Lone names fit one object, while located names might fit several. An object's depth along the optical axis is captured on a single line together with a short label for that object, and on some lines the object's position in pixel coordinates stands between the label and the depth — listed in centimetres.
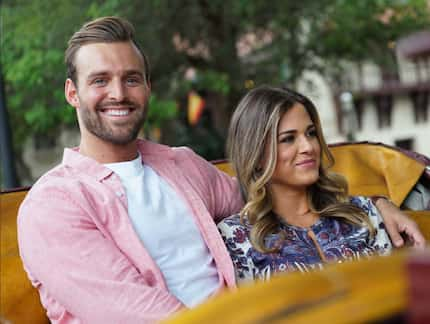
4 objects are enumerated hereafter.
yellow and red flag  2055
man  218
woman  262
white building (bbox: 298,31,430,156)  2870
